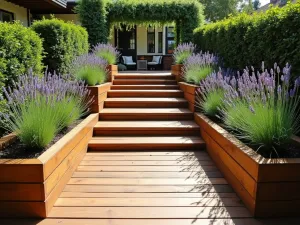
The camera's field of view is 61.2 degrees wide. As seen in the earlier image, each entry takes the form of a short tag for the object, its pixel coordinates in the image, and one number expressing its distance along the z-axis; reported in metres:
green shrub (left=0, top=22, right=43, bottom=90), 2.70
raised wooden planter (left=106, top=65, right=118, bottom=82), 5.47
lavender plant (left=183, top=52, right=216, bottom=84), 4.34
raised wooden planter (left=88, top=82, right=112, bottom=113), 4.01
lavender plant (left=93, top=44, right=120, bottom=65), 5.83
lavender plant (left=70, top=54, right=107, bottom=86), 4.20
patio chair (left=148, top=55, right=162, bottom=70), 13.00
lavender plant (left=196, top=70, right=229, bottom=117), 3.33
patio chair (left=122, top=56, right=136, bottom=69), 13.10
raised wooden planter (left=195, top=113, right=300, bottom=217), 1.85
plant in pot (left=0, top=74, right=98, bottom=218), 1.88
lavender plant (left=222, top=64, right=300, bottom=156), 2.06
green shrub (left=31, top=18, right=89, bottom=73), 4.21
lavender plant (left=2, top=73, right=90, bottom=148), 2.21
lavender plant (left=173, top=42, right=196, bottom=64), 5.79
